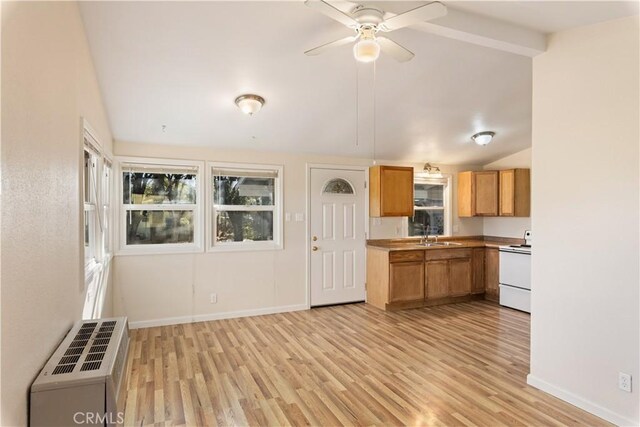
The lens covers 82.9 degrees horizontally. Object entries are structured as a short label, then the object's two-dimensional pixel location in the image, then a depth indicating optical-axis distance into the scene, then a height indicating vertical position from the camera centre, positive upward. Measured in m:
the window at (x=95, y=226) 2.69 -0.14
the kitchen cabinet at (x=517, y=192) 5.49 +0.26
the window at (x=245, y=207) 4.73 +0.03
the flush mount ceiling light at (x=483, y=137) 4.78 +0.95
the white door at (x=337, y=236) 5.23 -0.40
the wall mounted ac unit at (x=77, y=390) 1.30 -0.67
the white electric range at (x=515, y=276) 4.94 -0.95
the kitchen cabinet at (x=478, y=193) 5.74 +0.26
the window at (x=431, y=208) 6.02 +0.02
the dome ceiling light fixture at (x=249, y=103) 3.33 +0.98
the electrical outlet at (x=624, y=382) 2.25 -1.08
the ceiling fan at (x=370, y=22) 1.80 +1.00
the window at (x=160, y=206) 4.30 +0.04
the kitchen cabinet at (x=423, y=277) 5.05 -0.99
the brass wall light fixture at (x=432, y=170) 5.88 +0.63
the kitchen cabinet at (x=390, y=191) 5.32 +0.27
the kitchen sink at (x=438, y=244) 5.69 -0.55
